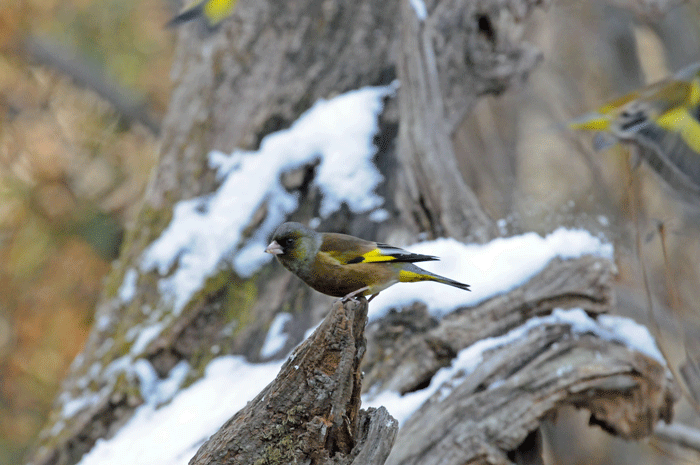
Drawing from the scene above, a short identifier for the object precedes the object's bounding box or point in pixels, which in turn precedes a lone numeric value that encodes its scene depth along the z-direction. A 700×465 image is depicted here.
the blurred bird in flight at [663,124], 6.62
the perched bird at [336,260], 4.55
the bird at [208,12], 7.99
